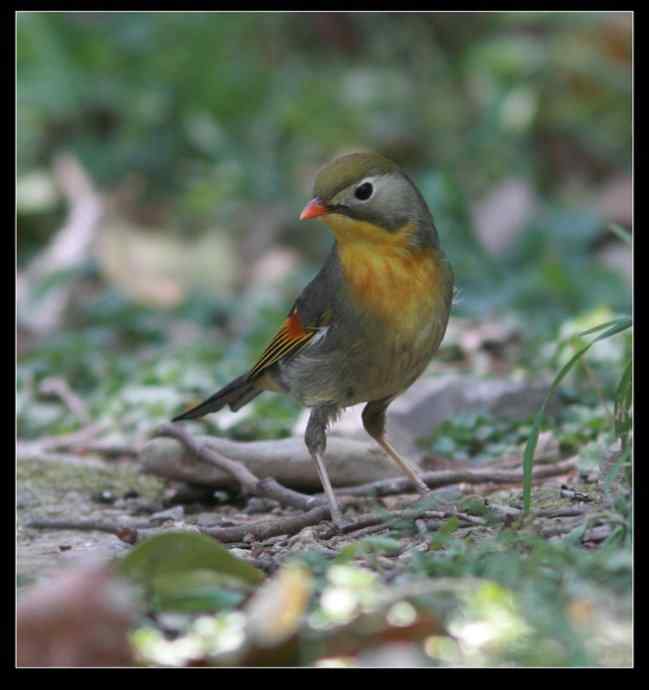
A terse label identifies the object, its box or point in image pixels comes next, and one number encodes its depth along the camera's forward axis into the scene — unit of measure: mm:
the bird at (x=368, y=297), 9500
